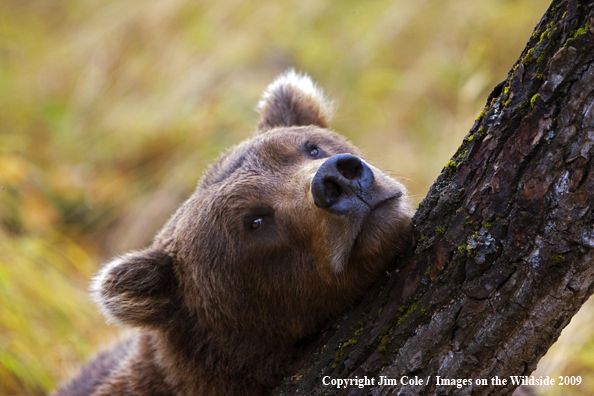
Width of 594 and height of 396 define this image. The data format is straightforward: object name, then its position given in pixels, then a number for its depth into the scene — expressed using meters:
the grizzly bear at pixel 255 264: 5.98
